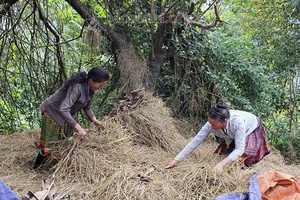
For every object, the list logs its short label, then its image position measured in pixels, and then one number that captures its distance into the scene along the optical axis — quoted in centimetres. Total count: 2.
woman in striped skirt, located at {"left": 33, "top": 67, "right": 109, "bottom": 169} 261
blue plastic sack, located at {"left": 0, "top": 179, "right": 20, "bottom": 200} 157
